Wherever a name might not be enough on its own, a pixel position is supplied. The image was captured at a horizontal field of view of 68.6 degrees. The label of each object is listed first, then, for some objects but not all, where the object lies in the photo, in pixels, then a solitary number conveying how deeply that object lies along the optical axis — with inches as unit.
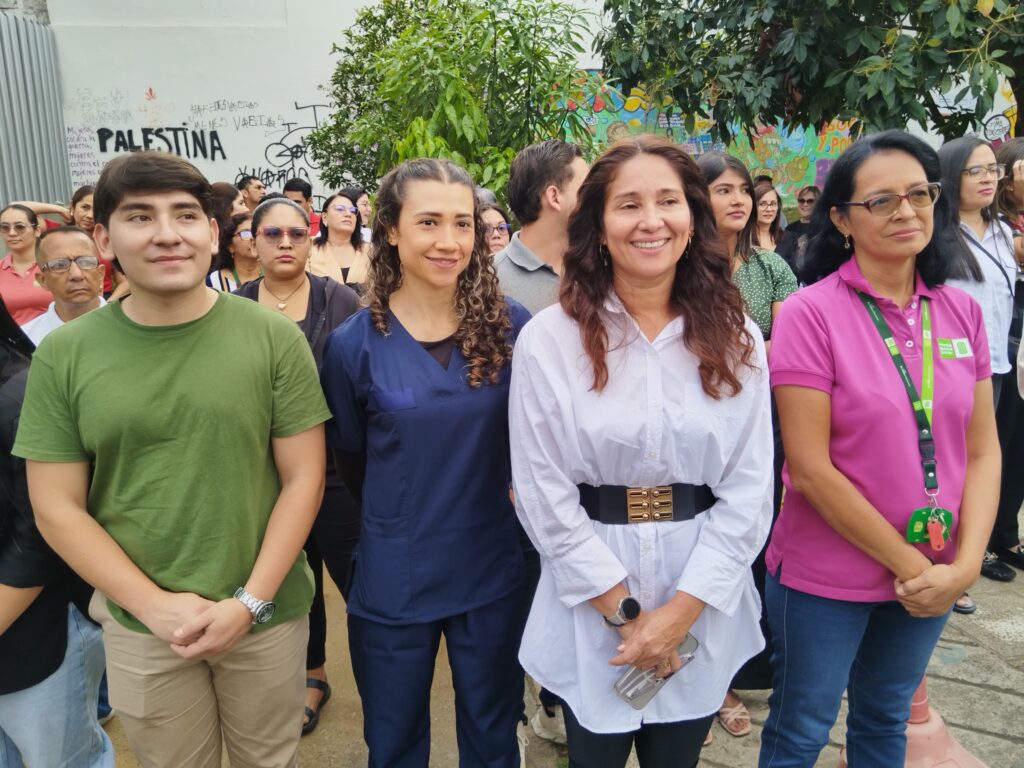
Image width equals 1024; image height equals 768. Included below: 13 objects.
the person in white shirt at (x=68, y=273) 116.9
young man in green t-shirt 69.2
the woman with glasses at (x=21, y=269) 163.8
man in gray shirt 112.6
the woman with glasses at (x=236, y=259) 163.8
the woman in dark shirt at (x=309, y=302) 113.0
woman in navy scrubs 78.2
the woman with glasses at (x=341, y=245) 201.8
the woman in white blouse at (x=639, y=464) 69.2
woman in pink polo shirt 75.9
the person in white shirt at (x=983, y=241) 130.6
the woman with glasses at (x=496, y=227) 171.9
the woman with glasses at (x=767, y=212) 196.2
